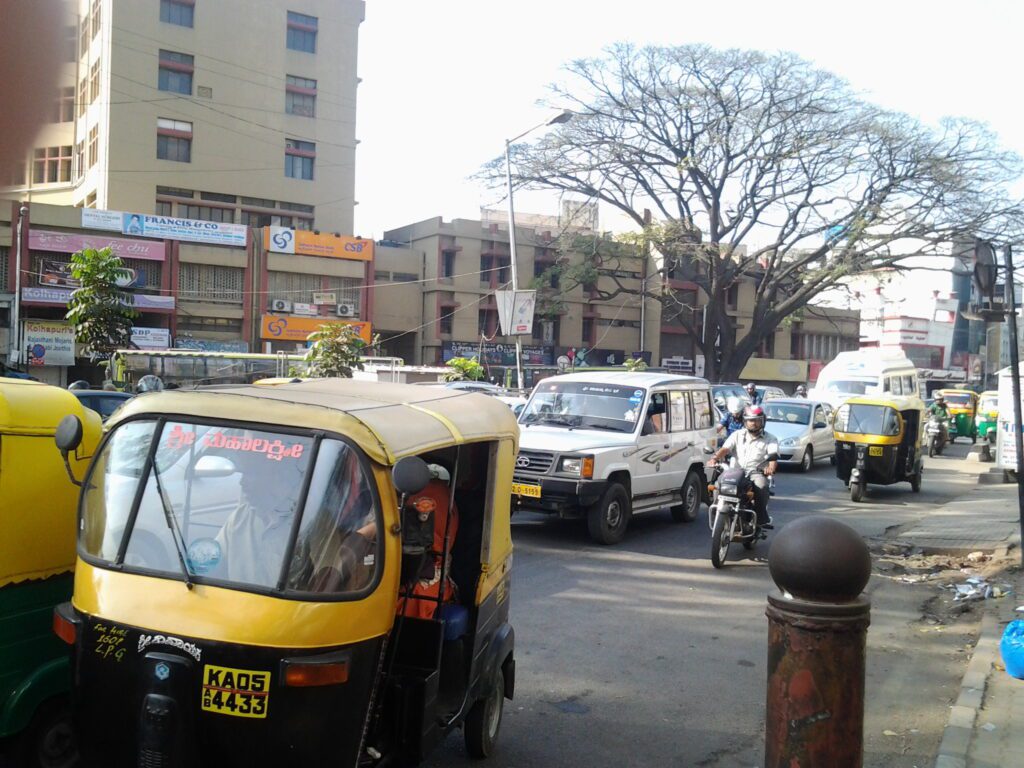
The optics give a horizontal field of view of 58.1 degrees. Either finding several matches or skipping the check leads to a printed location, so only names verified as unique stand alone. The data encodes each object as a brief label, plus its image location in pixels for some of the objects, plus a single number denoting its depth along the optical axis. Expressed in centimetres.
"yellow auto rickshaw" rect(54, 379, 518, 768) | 324
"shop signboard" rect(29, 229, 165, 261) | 3797
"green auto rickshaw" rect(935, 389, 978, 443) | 3375
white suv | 1083
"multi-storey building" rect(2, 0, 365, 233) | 4584
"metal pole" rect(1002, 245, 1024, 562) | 912
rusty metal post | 341
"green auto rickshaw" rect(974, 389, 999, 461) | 2817
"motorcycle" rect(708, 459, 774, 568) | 1018
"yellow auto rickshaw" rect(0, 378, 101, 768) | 387
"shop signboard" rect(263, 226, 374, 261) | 4509
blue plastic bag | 597
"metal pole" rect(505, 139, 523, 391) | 2523
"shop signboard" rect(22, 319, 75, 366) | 3722
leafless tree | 3478
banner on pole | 2448
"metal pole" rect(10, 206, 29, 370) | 3524
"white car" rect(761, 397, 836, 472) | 2109
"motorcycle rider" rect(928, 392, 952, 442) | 2858
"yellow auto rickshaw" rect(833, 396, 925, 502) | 1642
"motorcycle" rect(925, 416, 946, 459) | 2754
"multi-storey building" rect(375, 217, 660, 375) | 4956
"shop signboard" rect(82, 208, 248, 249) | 4000
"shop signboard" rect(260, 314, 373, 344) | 4456
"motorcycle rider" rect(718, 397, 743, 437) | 1893
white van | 2700
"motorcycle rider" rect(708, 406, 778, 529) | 1083
